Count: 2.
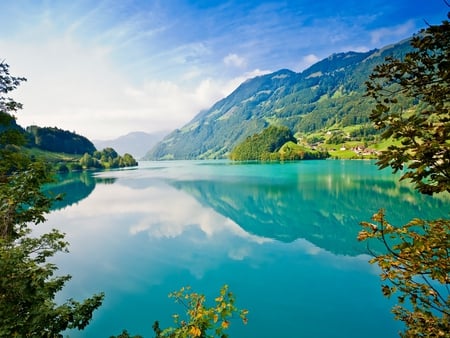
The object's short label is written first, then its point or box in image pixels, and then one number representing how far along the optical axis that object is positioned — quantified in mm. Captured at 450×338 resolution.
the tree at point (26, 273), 5469
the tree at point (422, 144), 3105
